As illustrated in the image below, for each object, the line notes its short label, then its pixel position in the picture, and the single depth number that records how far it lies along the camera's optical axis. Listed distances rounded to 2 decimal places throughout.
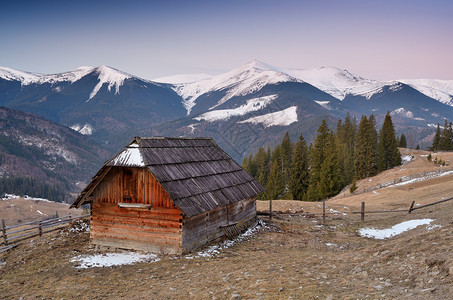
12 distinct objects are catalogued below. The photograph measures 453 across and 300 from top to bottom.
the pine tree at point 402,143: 106.12
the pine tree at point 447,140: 92.31
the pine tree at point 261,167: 83.21
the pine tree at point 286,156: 77.64
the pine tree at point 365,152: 65.69
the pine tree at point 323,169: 50.44
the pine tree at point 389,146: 69.94
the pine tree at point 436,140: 101.81
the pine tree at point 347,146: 66.04
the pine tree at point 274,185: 64.69
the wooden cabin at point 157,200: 15.77
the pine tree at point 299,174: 58.12
